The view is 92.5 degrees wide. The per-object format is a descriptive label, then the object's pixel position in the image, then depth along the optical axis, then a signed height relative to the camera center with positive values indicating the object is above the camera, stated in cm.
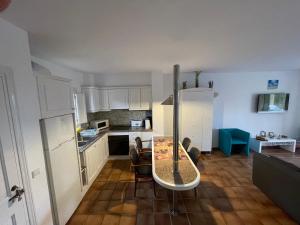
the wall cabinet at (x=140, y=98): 434 +0
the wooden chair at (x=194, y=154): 267 -110
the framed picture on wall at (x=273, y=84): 473 +36
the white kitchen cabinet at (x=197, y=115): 421 -55
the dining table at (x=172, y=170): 176 -105
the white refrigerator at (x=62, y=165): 180 -91
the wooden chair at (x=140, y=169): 269 -135
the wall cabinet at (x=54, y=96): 171 +6
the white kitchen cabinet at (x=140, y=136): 416 -109
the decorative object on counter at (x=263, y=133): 474 -127
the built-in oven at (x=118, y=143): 416 -129
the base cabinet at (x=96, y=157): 296 -134
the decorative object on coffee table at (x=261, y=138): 445 -134
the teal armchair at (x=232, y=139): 429 -135
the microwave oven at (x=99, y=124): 405 -73
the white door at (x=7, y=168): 124 -60
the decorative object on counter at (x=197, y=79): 438 +54
